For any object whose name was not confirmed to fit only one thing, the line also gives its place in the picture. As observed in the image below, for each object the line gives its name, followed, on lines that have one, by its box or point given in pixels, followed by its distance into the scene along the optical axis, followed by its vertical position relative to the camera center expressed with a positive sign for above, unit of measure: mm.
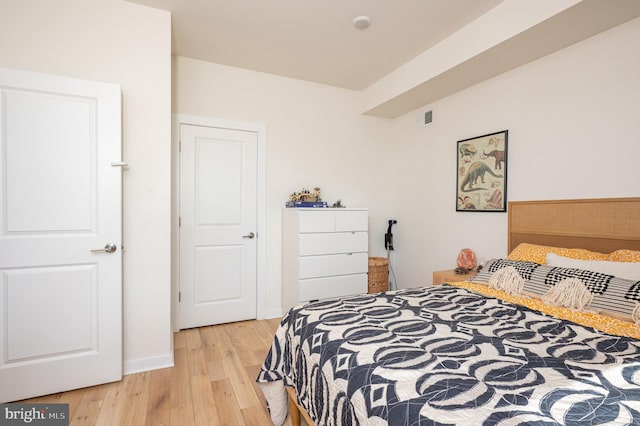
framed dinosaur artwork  2803 +356
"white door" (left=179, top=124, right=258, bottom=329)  3160 -159
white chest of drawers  3262 -464
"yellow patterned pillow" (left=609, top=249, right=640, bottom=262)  1827 -262
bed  900 -537
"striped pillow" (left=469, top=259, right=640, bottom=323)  1565 -407
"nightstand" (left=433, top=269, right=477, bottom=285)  2672 -570
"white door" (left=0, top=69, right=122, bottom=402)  1900 -162
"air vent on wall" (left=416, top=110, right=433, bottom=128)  3576 +1065
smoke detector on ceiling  2477 +1507
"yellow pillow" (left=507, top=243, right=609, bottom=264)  2014 -285
